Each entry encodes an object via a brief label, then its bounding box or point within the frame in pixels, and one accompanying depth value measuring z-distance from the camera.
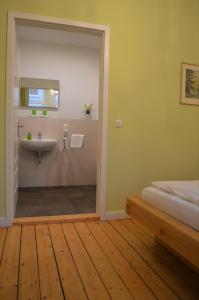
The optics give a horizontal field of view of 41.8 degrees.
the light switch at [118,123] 3.01
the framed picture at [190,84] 3.24
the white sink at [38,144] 4.12
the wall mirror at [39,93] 4.52
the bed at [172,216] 1.66
